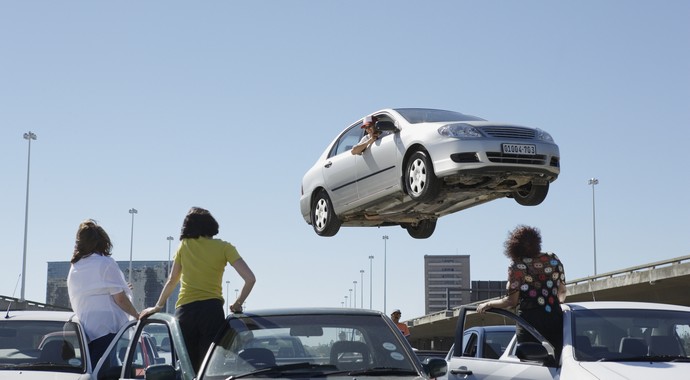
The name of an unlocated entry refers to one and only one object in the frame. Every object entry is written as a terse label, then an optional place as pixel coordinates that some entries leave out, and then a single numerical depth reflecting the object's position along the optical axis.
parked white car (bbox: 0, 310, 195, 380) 8.15
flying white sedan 14.16
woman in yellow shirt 7.82
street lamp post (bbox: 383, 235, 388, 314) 127.59
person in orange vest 18.56
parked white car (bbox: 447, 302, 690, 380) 7.99
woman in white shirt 9.60
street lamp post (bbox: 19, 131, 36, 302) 74.62
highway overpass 39.06
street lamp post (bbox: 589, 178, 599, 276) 81.16
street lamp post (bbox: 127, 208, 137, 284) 114.12
